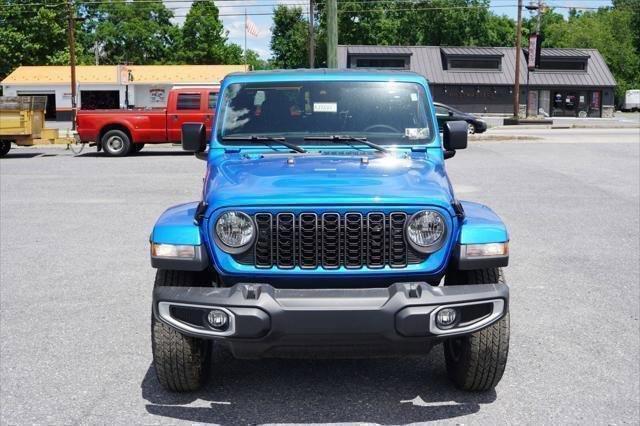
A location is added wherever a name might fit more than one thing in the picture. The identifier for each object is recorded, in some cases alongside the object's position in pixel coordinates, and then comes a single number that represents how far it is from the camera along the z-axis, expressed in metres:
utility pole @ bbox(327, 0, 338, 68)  24.69
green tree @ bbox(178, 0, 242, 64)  83.38
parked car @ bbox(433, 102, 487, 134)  32.28
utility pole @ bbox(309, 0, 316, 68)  48.06
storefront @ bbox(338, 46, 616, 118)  61.56
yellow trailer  21.98
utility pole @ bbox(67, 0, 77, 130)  39.22
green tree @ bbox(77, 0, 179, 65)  87.38
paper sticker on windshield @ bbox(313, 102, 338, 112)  5.25
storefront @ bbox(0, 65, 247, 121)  58.50
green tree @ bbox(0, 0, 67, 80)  65.94
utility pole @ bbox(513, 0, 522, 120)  45.07
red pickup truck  21.58
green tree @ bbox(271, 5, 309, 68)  81.81
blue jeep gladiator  3.72
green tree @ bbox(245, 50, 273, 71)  114.44
